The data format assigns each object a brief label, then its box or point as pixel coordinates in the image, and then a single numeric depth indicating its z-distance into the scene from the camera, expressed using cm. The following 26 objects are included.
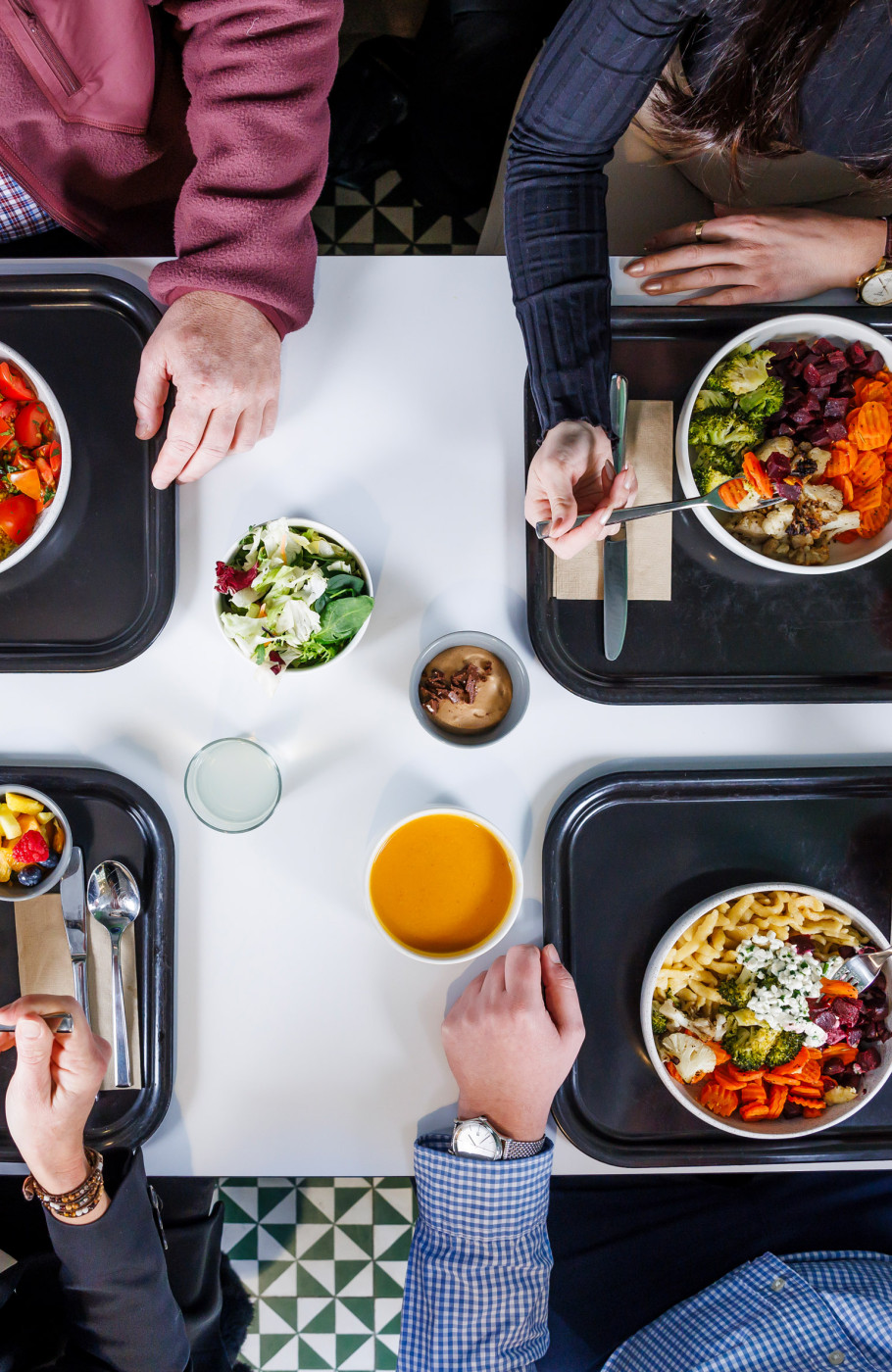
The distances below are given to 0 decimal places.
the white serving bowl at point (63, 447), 118
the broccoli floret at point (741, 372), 122
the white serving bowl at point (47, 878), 120
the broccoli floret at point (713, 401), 124
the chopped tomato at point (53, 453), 124
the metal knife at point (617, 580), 127
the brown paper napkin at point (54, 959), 125
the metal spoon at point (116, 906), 125
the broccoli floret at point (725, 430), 123
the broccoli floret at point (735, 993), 124
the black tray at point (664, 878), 130
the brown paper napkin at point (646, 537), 130
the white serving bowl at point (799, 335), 121
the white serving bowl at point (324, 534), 120
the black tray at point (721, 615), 131
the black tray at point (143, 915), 126
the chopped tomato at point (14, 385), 121
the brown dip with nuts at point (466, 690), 124
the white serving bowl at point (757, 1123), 121
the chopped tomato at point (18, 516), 124
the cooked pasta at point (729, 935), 126
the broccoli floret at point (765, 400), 122
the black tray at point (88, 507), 129
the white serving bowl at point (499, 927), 122
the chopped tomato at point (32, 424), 124
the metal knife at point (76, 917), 125
